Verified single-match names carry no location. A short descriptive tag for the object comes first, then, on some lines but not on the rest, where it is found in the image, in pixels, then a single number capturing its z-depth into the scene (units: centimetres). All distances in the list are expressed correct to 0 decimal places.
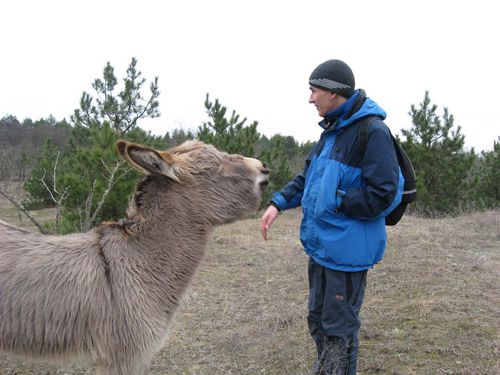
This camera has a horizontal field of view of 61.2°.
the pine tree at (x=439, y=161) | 1459
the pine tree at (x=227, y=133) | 1266
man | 250
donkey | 234
